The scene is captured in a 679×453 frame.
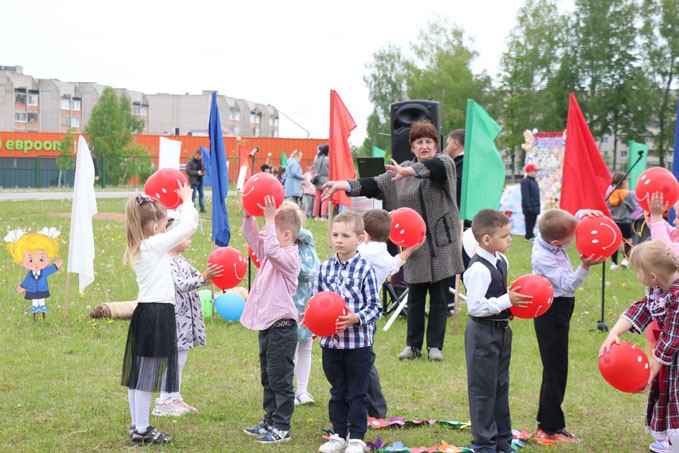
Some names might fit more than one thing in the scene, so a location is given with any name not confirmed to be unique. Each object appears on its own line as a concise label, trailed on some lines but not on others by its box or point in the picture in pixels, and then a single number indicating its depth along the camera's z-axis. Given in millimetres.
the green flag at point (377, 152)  23747
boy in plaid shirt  4664
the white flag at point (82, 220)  8305
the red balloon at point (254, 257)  5555
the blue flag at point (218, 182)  7977
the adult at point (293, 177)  20719
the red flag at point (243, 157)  22802
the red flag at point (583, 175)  6336
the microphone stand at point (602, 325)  8734
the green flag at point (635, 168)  16766
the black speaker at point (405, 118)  9773
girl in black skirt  4832
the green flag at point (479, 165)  8594
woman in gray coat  7332
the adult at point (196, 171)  22012
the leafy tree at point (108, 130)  51781
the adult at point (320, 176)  19634
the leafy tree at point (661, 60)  48531
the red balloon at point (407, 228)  6066
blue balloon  8672
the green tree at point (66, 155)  45312
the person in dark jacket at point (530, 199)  18675
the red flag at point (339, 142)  8547
